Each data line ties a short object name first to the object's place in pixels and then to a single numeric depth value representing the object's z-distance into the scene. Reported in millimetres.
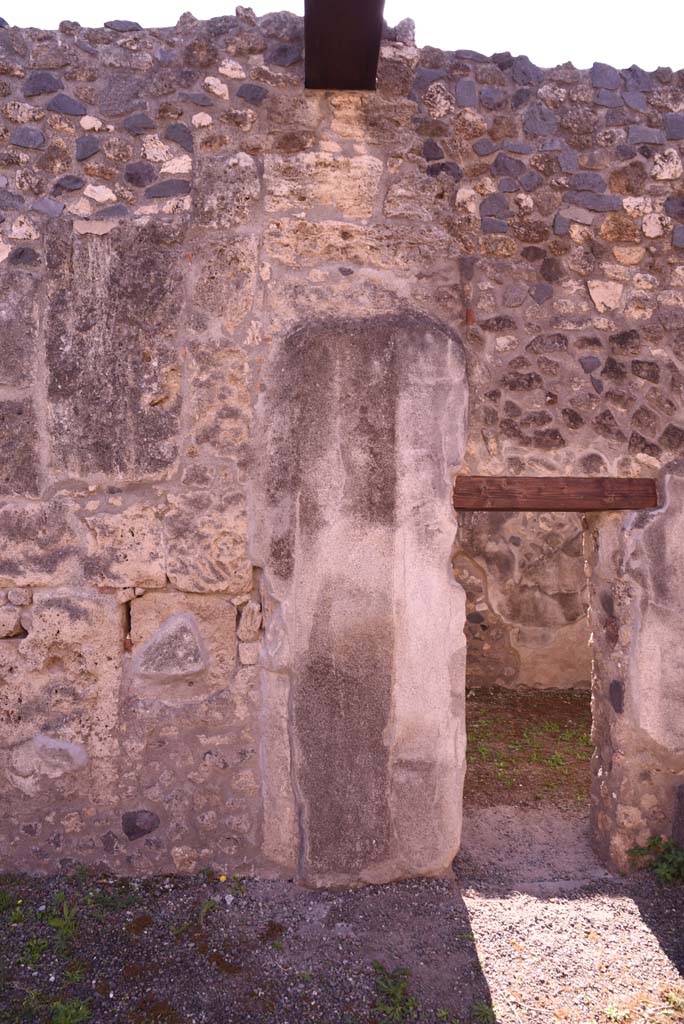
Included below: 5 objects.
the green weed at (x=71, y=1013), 2354
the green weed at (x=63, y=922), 2699
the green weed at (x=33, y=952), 2611
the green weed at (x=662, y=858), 3250
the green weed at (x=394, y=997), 2447
